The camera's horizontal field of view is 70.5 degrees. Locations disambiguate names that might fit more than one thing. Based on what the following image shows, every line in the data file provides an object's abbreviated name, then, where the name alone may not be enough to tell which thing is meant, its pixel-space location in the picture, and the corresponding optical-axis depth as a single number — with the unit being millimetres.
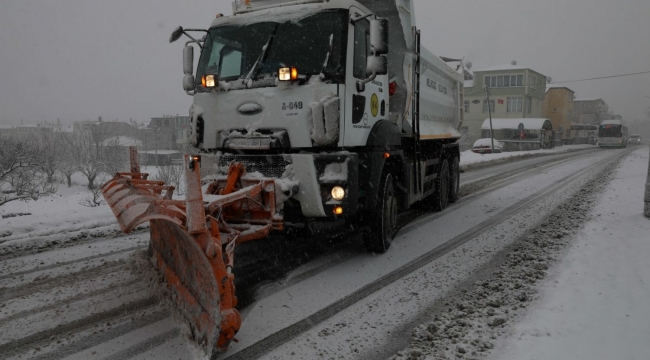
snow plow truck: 4652
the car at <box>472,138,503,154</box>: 37750
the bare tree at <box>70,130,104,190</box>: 32350
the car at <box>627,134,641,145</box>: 83906
